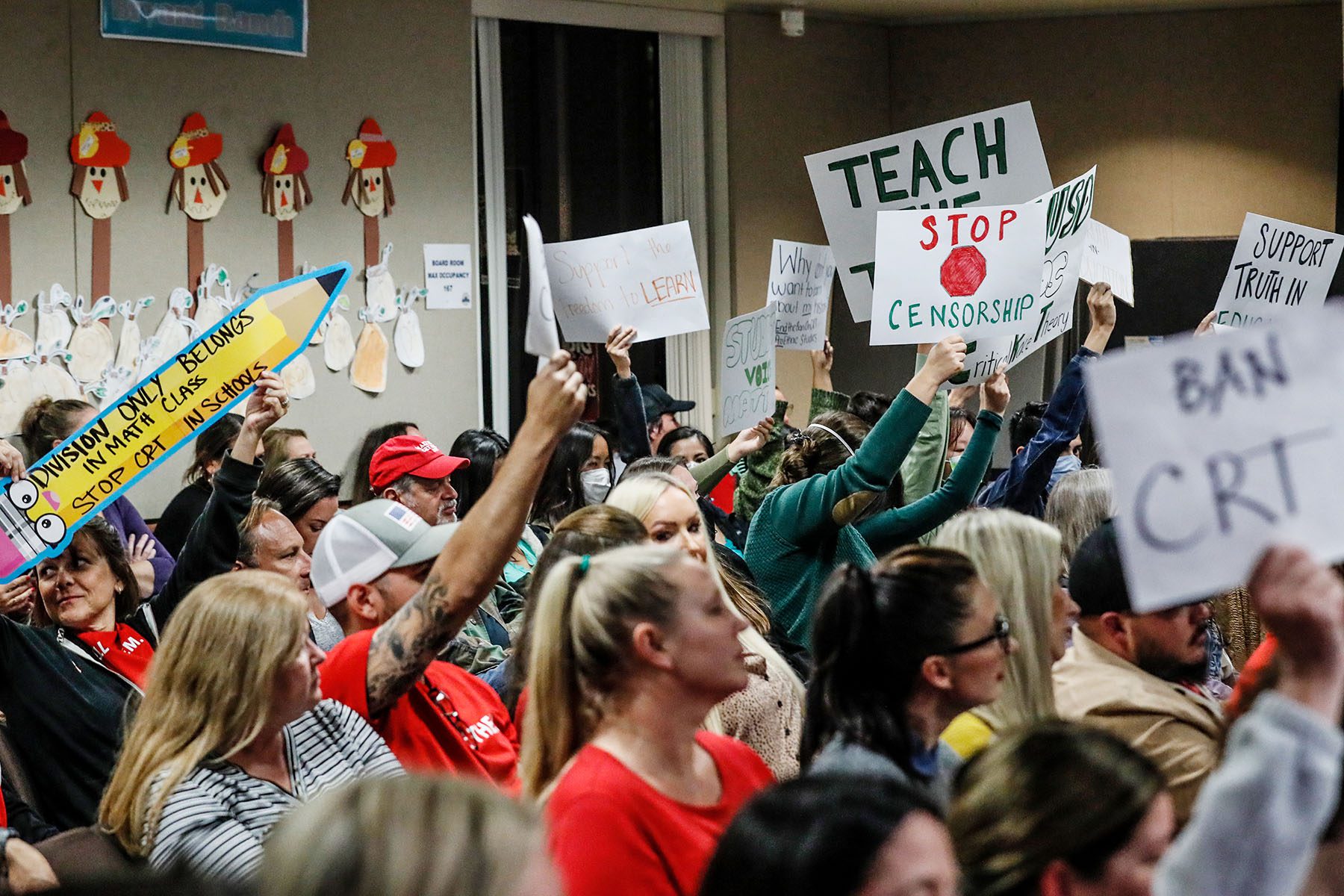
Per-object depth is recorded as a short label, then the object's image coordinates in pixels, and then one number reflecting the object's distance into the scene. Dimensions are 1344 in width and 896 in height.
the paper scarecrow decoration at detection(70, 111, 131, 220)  13.50
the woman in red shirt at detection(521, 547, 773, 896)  4.01
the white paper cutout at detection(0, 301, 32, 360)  12.89
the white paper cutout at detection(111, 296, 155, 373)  13.58
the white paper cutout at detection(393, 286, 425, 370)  15.62
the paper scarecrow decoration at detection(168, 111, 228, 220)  14.11
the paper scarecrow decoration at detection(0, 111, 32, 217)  13.00
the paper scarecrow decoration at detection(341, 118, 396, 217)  15.27
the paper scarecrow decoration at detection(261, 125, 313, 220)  14.64
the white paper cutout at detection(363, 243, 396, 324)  15.41
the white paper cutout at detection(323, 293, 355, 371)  15.04
